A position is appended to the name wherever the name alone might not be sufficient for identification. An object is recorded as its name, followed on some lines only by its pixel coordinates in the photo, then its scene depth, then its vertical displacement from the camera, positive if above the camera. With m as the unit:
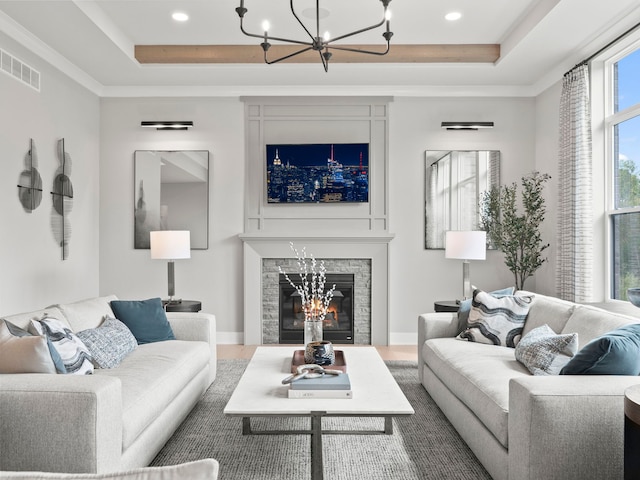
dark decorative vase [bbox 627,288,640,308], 2.63 -0.31
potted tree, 5.09 +0.19
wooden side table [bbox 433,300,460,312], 4.57 -0.62
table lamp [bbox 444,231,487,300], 4.43 -0.04
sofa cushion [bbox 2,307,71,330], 2.47 -0.41
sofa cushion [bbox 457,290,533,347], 3.44 -0.57
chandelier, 2.87 +1.22
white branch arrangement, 5.41 -0.29
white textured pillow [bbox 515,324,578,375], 2.54 -0.60
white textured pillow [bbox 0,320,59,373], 2.12 -0.50
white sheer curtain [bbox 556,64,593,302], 4.33 +0.44
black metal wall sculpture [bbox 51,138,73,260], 4.56 +0.39
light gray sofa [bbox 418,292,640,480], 1.90 -0.75
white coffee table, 2.20 -0.77
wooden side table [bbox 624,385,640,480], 1.66 -0.68
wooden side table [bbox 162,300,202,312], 4.62 -0.63
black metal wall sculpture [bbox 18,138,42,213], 4.01 +0.49
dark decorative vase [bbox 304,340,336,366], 2.88 -0.68
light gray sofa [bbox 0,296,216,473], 1.87 -0.75
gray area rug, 2.41 -1.15
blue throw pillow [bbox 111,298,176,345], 3.46 -0.57
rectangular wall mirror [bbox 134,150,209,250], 5.50 +0.54
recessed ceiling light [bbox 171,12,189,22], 4.07 +1.91
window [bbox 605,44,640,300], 3.94 +0.63
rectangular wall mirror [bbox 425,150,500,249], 5.48 +0.66
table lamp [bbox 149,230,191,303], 4.61 -0.03
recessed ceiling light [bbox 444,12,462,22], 4.11 +1.93
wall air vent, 3.78 +1.40
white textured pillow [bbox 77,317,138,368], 2.79 -0.62
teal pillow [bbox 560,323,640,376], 2.07 -0.50
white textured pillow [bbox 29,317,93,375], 2.45 -0.53
